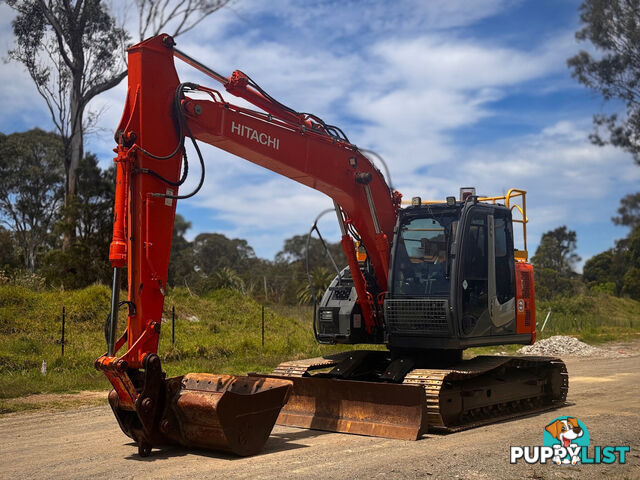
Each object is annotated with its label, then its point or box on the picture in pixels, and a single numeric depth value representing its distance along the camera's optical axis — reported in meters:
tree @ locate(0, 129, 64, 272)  41.38
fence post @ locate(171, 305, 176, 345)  17.90
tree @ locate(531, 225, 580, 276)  60.19
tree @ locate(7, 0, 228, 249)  31.53
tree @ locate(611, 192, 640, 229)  59.05
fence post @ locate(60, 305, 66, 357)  15.85
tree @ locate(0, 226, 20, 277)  34.55
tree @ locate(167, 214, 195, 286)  42.77
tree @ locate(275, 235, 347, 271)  59.84
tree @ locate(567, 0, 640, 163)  38.53
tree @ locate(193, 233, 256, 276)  62.97
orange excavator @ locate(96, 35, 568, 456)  7.14
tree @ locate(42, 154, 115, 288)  23.30
